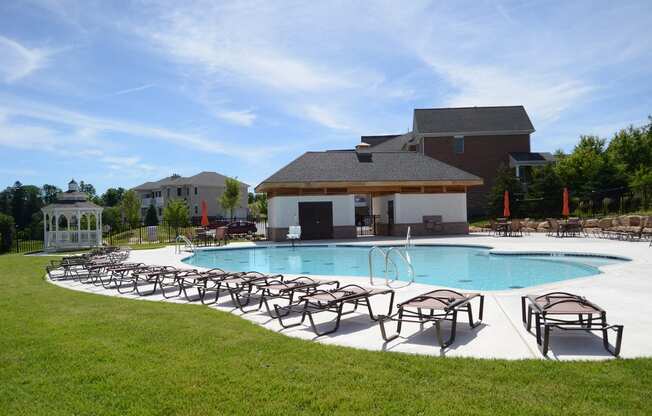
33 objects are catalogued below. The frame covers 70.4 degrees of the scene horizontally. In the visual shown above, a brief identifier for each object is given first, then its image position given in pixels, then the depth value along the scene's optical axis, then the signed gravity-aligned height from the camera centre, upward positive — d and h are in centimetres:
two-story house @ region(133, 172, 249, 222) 5844 +371
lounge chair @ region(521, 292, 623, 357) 463 -107
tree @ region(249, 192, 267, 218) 5438 +140
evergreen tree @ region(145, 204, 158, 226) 5284 +55
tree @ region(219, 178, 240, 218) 4447 +254
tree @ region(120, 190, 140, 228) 4962 +145
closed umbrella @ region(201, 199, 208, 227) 2535 +4
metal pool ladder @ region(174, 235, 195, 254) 1989 -121
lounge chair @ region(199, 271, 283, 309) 785 -115
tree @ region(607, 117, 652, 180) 3560 +501
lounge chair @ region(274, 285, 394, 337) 597 -110
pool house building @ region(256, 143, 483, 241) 2436 +128
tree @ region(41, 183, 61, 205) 9221 +680
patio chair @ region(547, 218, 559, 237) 2390 -67
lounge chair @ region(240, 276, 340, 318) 710 -112
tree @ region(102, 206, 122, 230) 5231 +70
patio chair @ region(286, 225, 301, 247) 2131 -60
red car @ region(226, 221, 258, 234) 2967 -56
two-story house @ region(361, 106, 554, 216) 3691 +588
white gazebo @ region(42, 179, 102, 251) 2314 -14
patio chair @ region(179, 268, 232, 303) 864 -113
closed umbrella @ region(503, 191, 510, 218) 2557 +38
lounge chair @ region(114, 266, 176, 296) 960 -131
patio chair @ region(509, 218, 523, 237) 2364 -73
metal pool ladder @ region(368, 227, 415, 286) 930 -132
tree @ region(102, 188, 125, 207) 7942 +430
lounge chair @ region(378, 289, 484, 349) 523 -108
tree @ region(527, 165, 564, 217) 3006 +132
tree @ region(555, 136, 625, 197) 2919 +281
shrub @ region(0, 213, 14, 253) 2784 -56
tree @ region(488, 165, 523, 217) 3084 +158
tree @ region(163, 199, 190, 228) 3700 +60
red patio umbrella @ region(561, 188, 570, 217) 2355 +50
